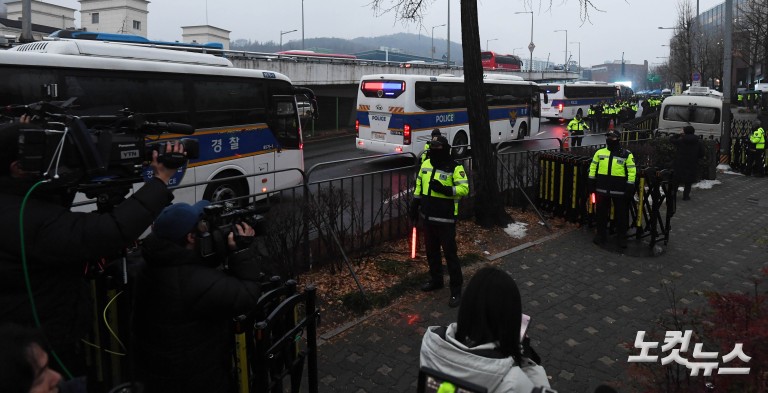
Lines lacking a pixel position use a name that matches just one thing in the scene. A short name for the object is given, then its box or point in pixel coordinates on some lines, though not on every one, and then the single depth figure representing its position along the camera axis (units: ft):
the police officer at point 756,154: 49.59
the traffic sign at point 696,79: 114.35
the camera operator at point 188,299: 8.51
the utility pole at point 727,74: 54.29
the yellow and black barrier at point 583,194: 26.66
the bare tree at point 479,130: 29.12
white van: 61.87
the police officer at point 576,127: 67.87
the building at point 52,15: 156.76
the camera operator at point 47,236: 7.92
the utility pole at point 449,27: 117.43
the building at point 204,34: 175.52
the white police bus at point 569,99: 114.42
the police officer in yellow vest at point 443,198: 19.10
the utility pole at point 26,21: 48.55
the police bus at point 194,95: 25.07
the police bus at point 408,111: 55.52
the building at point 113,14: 162.81
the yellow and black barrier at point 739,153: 51.85
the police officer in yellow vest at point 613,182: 25.25
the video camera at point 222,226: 8.75
